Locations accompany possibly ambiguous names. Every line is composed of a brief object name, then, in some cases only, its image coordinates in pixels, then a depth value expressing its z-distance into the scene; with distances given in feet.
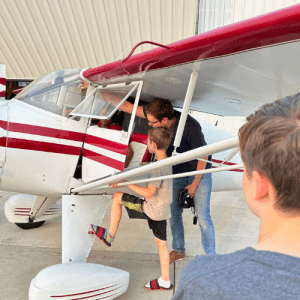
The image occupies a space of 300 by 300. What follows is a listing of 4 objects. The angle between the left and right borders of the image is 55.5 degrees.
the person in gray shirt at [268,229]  1.25
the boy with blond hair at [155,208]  7.22
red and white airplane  6.18
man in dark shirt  7.97
